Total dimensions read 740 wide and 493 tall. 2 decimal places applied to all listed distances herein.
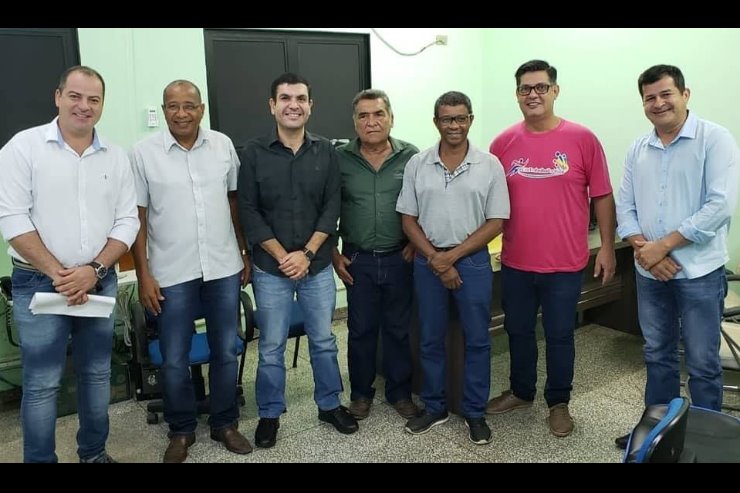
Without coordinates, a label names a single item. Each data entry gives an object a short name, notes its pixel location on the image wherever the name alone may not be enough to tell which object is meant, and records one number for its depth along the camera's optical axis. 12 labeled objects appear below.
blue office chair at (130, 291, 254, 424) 2.83
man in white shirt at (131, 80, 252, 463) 2.44
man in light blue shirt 2.28
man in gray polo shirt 2.59
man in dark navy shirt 2.57
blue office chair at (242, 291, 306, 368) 2.80
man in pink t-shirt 2.60
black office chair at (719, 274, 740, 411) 2.73
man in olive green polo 2.72
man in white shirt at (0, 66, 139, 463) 2.13
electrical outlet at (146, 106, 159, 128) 3.72
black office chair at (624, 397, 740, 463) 1.37
